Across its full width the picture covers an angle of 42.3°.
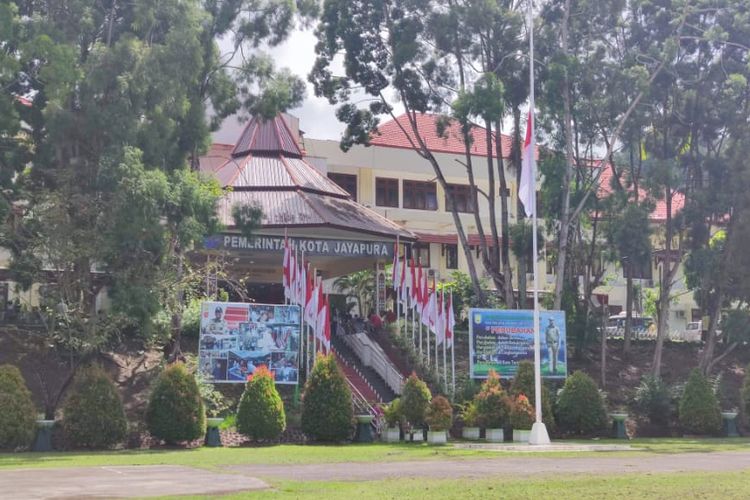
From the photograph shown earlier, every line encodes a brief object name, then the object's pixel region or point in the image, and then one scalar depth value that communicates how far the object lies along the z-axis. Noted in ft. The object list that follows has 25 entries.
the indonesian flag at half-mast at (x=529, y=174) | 82.74
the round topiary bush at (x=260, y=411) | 76.89
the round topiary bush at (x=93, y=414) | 72.23
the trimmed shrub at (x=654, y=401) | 100.89
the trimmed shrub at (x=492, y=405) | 82.84
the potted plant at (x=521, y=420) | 81.92
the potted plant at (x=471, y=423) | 84.12
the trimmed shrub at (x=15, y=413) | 69.41
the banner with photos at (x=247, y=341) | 85.71
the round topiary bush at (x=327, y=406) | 79.20
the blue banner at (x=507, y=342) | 95.35
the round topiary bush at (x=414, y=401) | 79.92
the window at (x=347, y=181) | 159.33
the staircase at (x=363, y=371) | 95.71
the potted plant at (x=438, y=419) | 78.33
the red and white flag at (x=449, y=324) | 96.02
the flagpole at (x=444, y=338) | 95.45
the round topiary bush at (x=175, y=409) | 74.43
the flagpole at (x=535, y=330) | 76.69
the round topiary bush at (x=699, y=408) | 96.68
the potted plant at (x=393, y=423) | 81.56
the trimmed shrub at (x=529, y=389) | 88.43
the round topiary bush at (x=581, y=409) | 91.71
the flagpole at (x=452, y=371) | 93.65
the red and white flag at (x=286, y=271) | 96.70
